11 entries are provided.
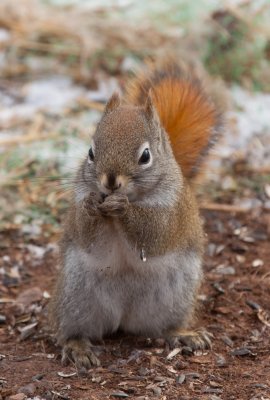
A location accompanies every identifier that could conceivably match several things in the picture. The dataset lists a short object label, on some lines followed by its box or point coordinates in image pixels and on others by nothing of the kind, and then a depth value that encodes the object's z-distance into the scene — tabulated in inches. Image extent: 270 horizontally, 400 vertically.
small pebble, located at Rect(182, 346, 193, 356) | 235.8
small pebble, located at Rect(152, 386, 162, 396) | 204.5
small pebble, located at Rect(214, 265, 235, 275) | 288.2
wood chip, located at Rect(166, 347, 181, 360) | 231.4
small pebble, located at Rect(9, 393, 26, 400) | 199.6
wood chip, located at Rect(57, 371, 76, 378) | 218.3
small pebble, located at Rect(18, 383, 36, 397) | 203.6
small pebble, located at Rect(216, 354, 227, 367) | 226.2
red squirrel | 206.7
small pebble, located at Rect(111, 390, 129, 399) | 202.8
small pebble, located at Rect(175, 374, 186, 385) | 211.6
